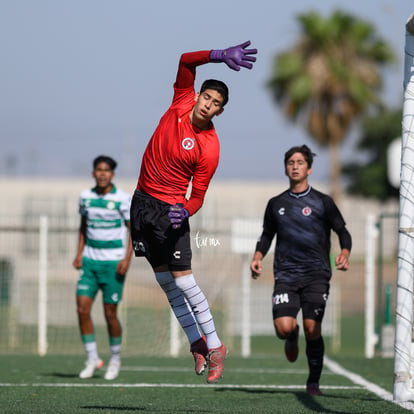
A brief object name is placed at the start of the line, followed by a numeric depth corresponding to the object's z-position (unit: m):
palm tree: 79.37
